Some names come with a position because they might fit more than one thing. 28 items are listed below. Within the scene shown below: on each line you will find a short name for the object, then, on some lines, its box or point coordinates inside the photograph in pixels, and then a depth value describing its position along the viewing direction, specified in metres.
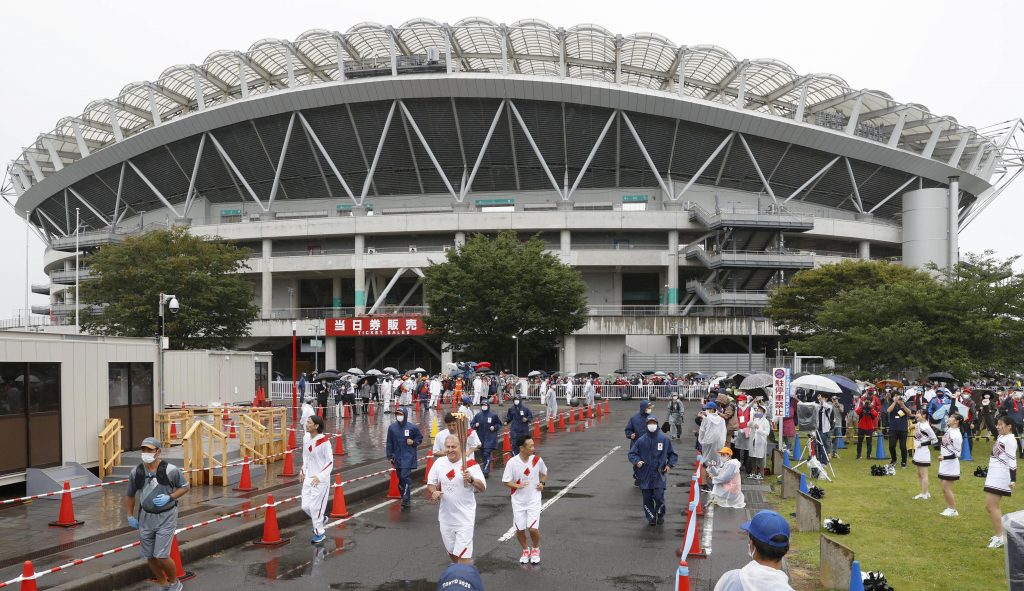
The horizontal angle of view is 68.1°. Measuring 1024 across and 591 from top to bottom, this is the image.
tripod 15.92
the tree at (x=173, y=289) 39.31
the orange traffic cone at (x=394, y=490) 13.95
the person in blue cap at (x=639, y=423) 13.18
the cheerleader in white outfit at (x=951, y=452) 11.72
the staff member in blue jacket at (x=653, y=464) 11.27
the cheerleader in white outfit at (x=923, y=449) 13.19
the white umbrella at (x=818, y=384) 19.47
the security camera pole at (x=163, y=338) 17.08
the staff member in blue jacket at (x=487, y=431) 16.45
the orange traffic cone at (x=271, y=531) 10.47
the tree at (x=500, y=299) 39.97
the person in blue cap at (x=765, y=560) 3.79
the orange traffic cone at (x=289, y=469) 15.73
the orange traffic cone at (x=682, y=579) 6.28
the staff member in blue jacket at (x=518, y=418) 16.36
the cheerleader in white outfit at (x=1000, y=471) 9.75
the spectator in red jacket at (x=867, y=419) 19.19
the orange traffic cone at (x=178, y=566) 8.81
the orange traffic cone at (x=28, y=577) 6.88
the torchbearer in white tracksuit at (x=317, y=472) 9.98
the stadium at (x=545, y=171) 53.97
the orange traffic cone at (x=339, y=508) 12.19
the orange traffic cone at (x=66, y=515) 11.09
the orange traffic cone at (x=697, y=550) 9.69
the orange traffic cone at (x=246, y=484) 13.91
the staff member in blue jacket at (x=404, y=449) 12.91
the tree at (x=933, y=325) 27.11
